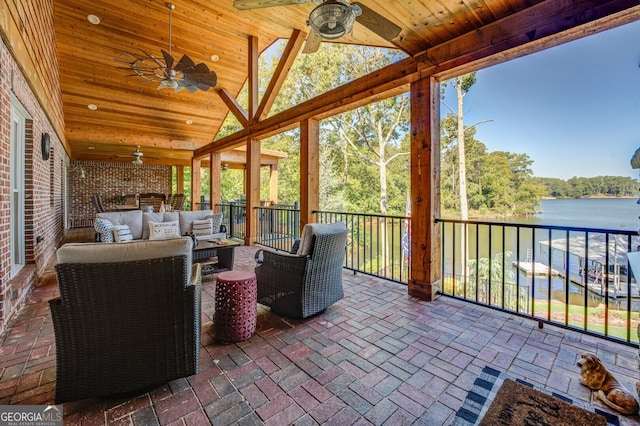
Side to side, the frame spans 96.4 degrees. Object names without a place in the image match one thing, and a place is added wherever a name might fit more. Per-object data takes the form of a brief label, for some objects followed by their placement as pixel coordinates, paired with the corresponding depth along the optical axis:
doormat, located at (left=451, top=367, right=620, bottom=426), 1.47
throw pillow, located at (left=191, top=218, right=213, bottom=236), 5.14
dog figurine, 1.59
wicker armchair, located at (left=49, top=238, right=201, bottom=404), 1.52
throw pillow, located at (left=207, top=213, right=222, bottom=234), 5.59
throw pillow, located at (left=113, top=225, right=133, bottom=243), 4.26
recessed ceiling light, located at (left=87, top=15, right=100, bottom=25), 5.39
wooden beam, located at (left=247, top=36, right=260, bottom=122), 6.65
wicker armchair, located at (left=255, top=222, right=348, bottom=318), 2.68
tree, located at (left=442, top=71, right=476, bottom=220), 11.52
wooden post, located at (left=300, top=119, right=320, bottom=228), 5.00
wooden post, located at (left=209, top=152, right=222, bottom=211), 8.89
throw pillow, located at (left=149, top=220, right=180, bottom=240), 4.44
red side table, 2.35
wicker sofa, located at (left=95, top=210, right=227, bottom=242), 4.23
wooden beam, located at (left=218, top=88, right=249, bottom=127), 7.03
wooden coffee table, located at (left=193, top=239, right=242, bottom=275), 4.05
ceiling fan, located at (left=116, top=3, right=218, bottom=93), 4.35
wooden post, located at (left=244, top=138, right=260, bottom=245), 6.67
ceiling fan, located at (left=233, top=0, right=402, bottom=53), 2.05
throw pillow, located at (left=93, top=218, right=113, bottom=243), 4.17
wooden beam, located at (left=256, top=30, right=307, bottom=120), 5.55
